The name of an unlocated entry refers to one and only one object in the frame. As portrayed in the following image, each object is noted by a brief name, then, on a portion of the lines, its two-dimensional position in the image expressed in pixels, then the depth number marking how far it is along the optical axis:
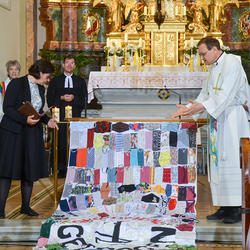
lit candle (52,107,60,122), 5.76
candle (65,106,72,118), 5.85
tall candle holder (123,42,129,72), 9.03
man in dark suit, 7.66
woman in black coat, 5.09
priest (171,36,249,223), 4.95
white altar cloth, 8.77
